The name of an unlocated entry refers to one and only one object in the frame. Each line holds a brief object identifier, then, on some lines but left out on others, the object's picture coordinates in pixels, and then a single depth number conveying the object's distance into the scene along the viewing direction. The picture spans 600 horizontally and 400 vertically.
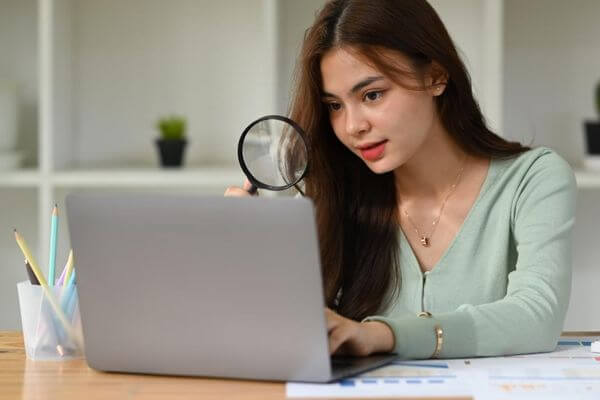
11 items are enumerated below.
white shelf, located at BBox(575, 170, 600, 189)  3.26
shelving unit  3.59
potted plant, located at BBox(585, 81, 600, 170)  3.40
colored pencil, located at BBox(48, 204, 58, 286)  2.14
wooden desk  1.87
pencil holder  2.09
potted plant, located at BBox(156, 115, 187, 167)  3.47
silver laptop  1.85
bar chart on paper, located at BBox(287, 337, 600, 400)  1.84
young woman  2.35
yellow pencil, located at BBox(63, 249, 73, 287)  2.13
